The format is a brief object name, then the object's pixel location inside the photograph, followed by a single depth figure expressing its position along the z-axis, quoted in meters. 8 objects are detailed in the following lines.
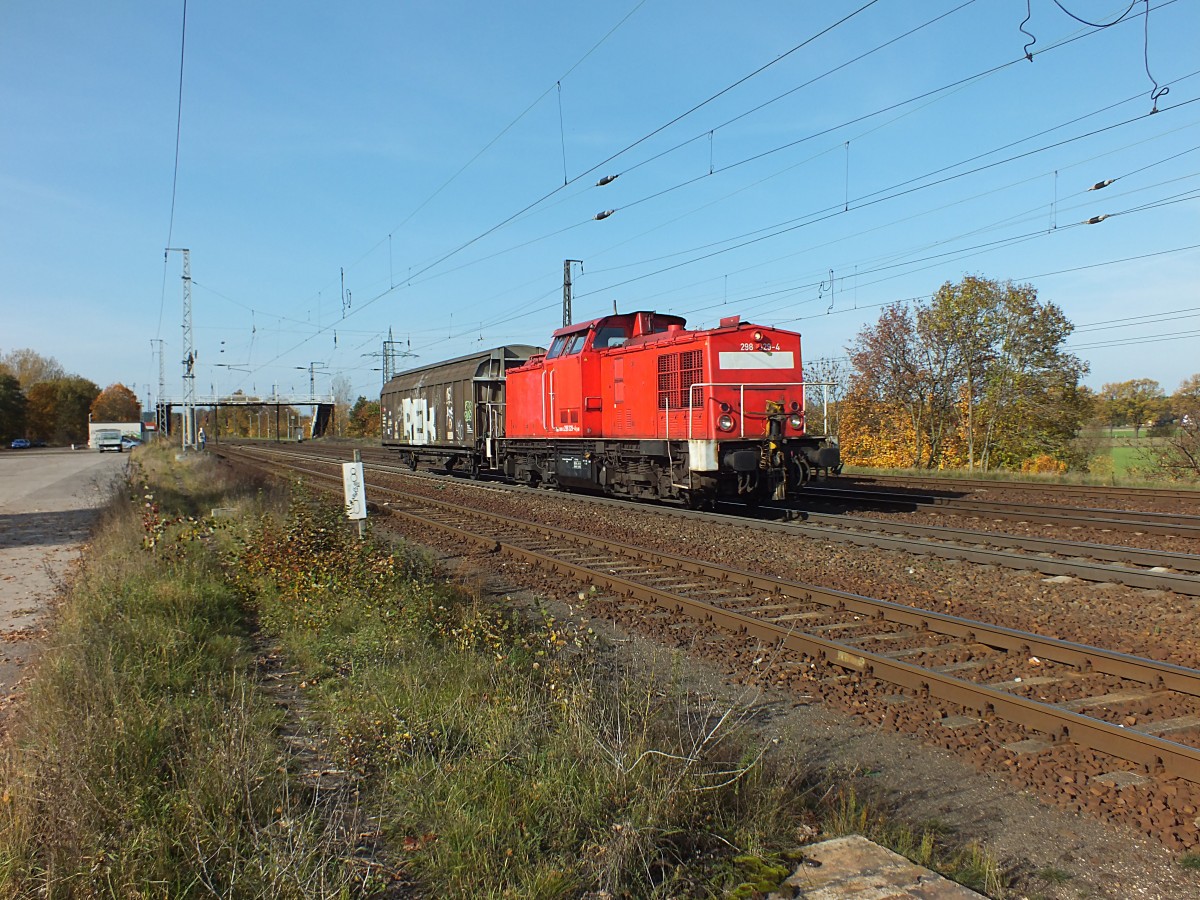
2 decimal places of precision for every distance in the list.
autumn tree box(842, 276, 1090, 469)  31.66
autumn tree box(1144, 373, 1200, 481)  22.48
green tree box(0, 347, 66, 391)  106.75
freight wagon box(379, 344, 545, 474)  22.77
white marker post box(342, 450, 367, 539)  11.02
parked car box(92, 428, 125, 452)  62.97
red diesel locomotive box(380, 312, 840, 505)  13.89
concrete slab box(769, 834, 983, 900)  3.00
